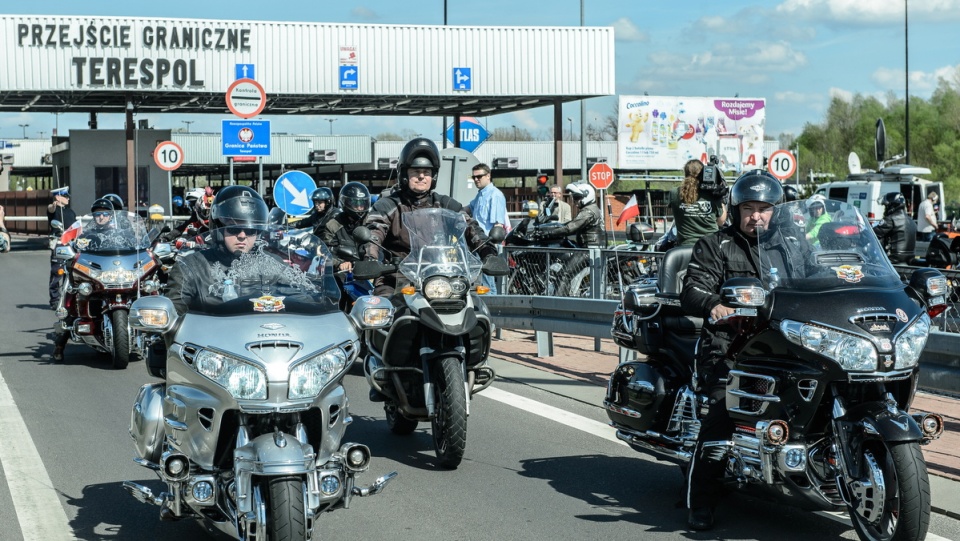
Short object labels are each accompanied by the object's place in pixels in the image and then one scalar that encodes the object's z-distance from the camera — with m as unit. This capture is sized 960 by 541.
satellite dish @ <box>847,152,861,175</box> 27.92
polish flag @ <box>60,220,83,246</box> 13.66
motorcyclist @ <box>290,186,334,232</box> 14.98
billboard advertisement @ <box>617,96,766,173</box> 50.00
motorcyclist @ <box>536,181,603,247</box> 14.88
